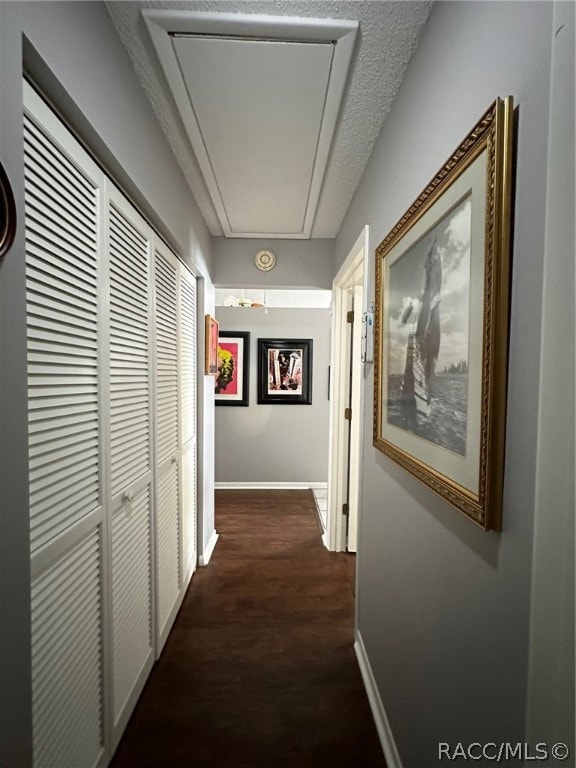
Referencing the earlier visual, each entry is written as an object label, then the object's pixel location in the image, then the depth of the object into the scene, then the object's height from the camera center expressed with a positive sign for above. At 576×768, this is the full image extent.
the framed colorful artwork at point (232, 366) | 4.16 +0.09
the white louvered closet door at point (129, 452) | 1.21 -0.31
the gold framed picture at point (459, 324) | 0.64 +0.12
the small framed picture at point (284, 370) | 4.19 +0.05
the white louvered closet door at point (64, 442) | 0.82 -0.19
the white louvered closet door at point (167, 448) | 1.66 -0.39
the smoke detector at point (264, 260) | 2.71 +0.90
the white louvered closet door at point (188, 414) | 2.08 -0.27
